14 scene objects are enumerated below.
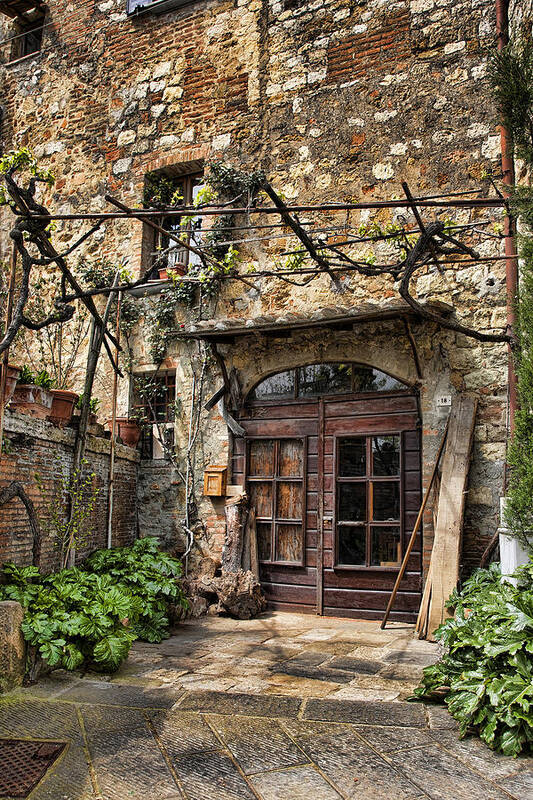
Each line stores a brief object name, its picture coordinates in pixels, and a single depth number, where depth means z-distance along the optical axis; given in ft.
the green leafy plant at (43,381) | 18.88
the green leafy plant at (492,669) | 9.86
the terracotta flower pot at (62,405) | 18.49
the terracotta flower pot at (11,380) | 15.75
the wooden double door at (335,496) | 20.17
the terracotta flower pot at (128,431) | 24.16
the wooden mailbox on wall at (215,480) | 22.75
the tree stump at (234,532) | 21.76
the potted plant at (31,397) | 17.34
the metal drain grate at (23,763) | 8.79
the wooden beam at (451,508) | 17.24
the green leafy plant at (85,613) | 13.19
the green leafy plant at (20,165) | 14.87
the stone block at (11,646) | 12.43
